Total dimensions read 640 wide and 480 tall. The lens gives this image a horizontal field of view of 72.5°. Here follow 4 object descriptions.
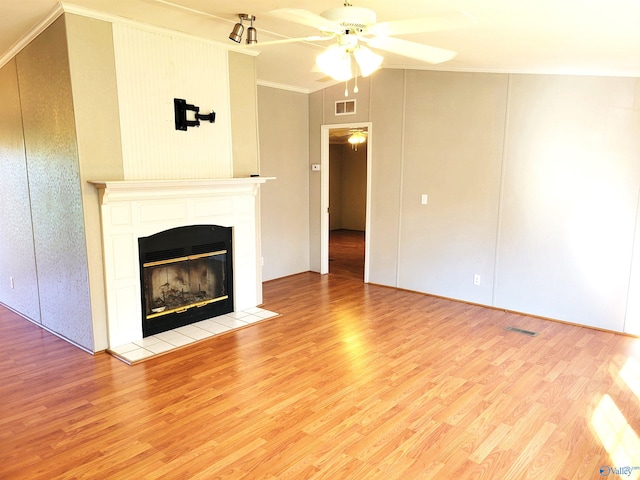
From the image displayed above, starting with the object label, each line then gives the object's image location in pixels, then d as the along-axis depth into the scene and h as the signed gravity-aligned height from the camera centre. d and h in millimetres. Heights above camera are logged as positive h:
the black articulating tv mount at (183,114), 4016 +531
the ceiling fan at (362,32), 2061 +703
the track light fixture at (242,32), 3453 +1098
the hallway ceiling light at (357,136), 7957 +662
